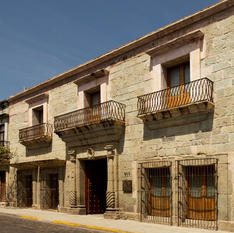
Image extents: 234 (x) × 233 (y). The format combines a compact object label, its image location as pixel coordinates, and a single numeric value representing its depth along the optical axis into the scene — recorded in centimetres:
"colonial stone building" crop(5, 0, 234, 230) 1044
